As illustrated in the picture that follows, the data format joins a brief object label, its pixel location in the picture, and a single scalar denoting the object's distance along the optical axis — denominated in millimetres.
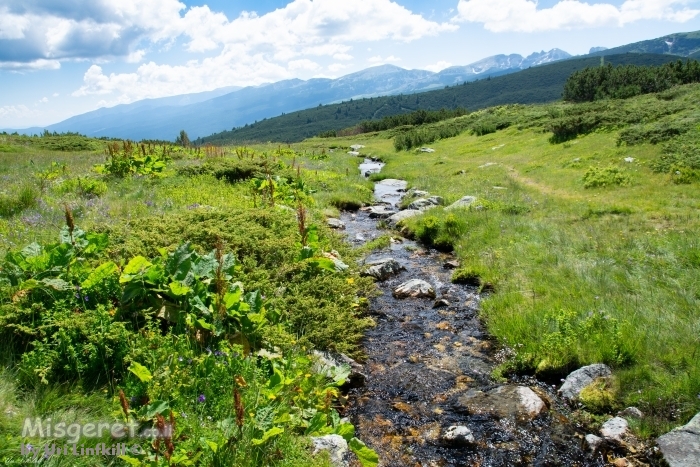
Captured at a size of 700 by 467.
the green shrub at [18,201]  9867
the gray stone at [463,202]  14969
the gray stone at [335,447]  4168
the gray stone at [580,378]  5594
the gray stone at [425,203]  16189
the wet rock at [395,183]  23359
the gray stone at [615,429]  4746
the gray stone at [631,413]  4947
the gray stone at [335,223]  14530
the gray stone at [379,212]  16516
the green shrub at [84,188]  12491
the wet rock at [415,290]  9087
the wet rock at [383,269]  10062
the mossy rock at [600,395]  5266
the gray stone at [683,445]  4160
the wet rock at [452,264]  10731
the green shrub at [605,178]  16281
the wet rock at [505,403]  5387
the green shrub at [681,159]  14973
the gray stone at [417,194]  18566
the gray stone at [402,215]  15031
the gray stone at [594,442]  4695
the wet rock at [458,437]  4957
